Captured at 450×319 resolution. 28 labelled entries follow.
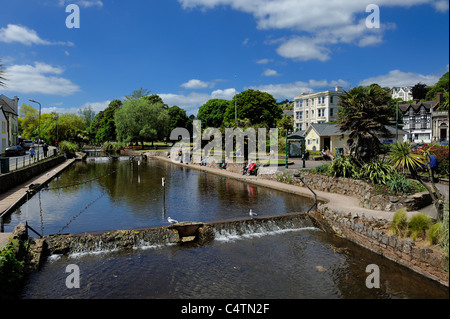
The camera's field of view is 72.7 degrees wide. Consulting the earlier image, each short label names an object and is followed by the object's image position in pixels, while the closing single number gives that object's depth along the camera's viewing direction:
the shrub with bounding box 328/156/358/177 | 18.67
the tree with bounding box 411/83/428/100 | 98.06
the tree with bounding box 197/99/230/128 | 88.69
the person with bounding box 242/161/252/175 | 28.64
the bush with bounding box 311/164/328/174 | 20.91
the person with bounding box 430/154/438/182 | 15.76
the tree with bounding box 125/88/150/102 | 77.94
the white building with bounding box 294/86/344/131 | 75.44
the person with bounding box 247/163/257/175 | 27.98
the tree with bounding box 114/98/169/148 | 65.81
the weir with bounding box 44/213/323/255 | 10.97
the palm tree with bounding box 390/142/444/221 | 12.48
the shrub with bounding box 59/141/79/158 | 50.84
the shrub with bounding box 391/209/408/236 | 10.59
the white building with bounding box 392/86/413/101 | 168.07
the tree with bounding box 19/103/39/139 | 91.94
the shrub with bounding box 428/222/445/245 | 9.01
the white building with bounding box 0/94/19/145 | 59.46
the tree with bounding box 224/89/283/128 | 68.66
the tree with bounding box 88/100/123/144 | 91.19
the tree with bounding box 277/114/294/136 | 63.47
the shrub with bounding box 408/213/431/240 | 9.98
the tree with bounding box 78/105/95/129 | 141.46
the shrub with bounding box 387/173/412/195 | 14.81
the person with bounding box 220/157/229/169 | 33.01
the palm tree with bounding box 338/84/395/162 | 18.27
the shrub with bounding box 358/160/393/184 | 16.32
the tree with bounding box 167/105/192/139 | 93.96
